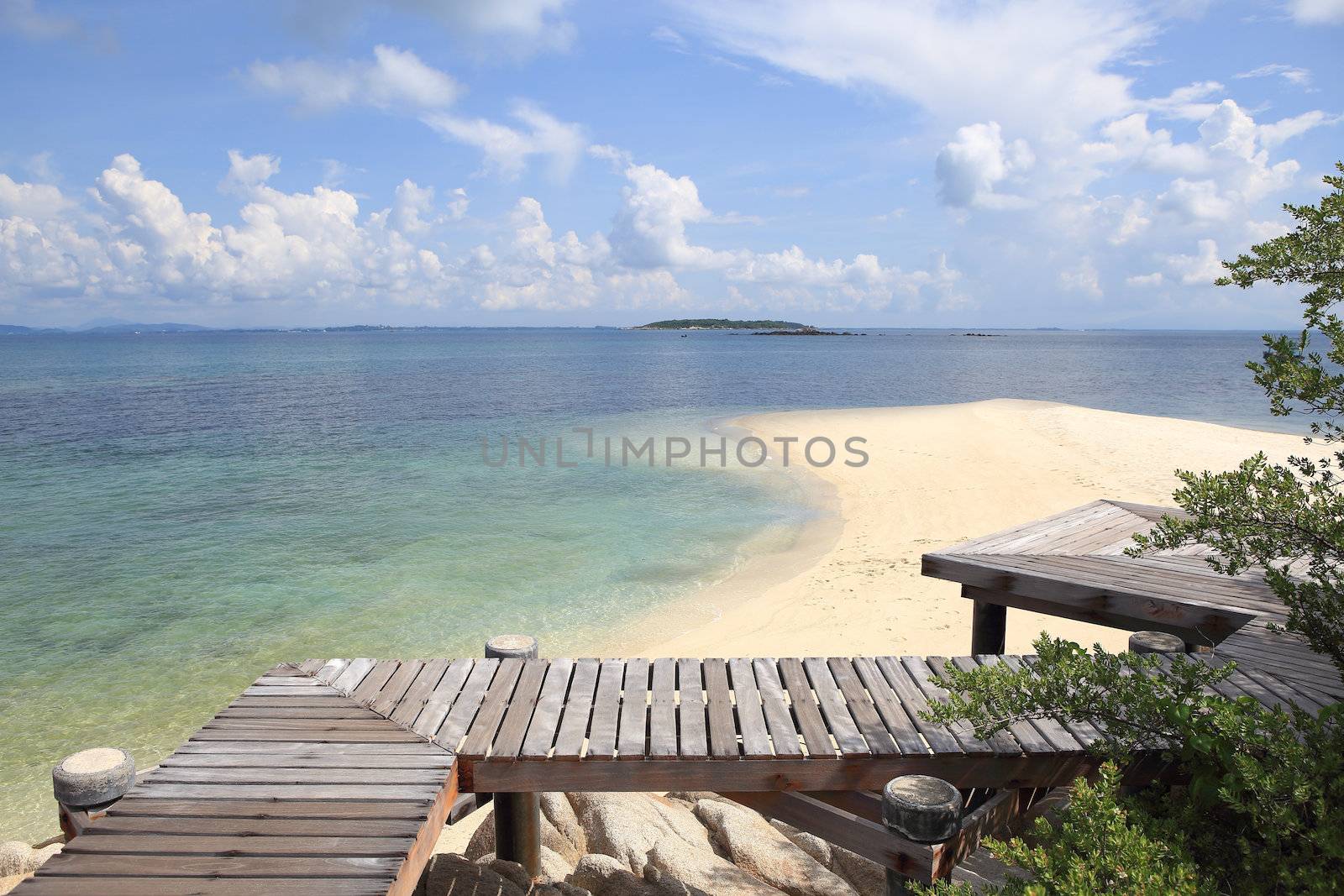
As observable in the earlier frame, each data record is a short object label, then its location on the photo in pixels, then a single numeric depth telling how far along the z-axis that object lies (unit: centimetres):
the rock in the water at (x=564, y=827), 592
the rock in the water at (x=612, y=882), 486
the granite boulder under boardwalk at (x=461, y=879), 472
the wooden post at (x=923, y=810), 374
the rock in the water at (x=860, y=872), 531
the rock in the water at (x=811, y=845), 557
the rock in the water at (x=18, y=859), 543
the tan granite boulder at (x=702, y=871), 505
